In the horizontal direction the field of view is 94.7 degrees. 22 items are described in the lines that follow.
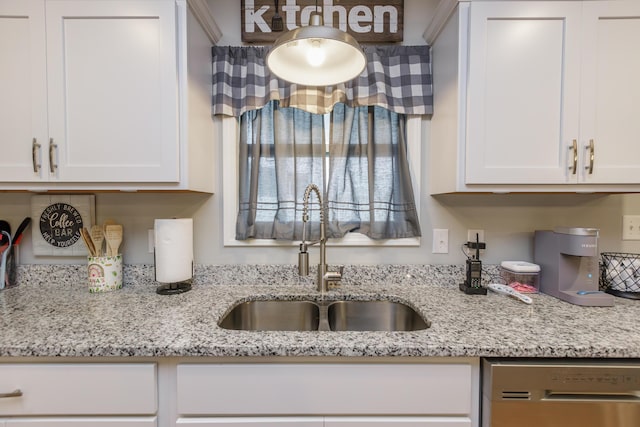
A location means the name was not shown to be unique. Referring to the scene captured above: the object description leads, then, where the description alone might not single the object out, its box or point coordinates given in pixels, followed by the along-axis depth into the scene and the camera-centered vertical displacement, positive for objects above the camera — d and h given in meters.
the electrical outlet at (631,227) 1.46 -0.13
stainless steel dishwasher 0.81 -0.53
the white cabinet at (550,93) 1.12 +0.41
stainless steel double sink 1.29 -0.51
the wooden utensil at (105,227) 1.35 -0.14
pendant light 0.98 +0.49
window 1.45 +0.13
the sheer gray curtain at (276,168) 1.45 +0.15
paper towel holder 1.30 -0.41
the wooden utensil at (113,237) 1.34 -0.18
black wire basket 1.29 -0.33
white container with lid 1.31 -0.34
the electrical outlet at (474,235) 1.46 -0.17
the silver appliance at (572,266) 1.15 -0.28
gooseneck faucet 1.27 -0.27
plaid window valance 1.39 +0.54
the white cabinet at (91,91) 1.10 +0.40
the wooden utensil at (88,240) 1.32 -0.20
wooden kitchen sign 1.44 +0.89
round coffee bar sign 1.43 -0.14
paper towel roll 1.24 -0.22
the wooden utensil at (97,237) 1.35 -0.18
